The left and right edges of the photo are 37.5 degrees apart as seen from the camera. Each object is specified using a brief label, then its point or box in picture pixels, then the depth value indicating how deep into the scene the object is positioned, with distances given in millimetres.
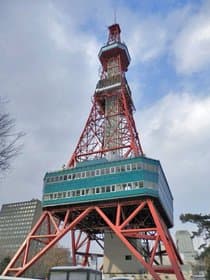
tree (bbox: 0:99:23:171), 12648
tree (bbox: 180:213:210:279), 31797
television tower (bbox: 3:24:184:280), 37938
